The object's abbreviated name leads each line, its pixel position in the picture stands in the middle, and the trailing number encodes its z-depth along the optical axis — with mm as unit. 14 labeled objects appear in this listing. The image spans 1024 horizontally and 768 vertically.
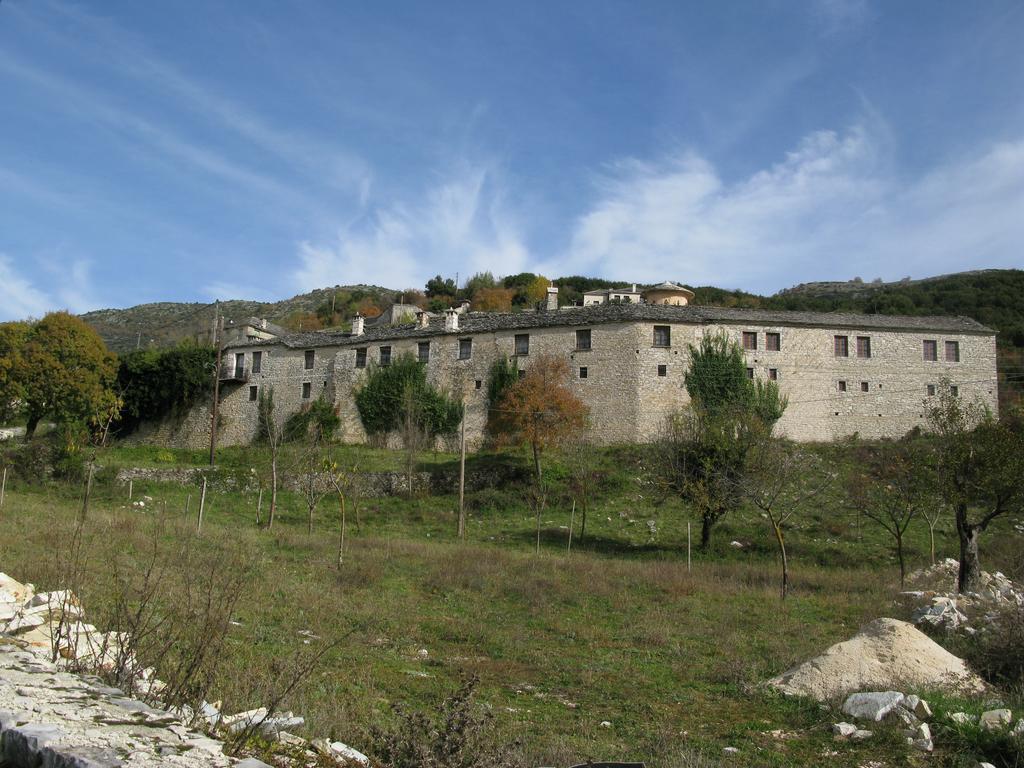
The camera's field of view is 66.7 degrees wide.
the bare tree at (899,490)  21766
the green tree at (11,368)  44000
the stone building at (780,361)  43250
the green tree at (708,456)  26734
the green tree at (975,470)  19312
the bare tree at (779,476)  21891
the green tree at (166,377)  51469
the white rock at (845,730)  8242
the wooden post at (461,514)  28438
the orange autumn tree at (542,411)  38438
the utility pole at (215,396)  42438
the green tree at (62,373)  45250
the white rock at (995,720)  7707
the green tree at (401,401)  45719
